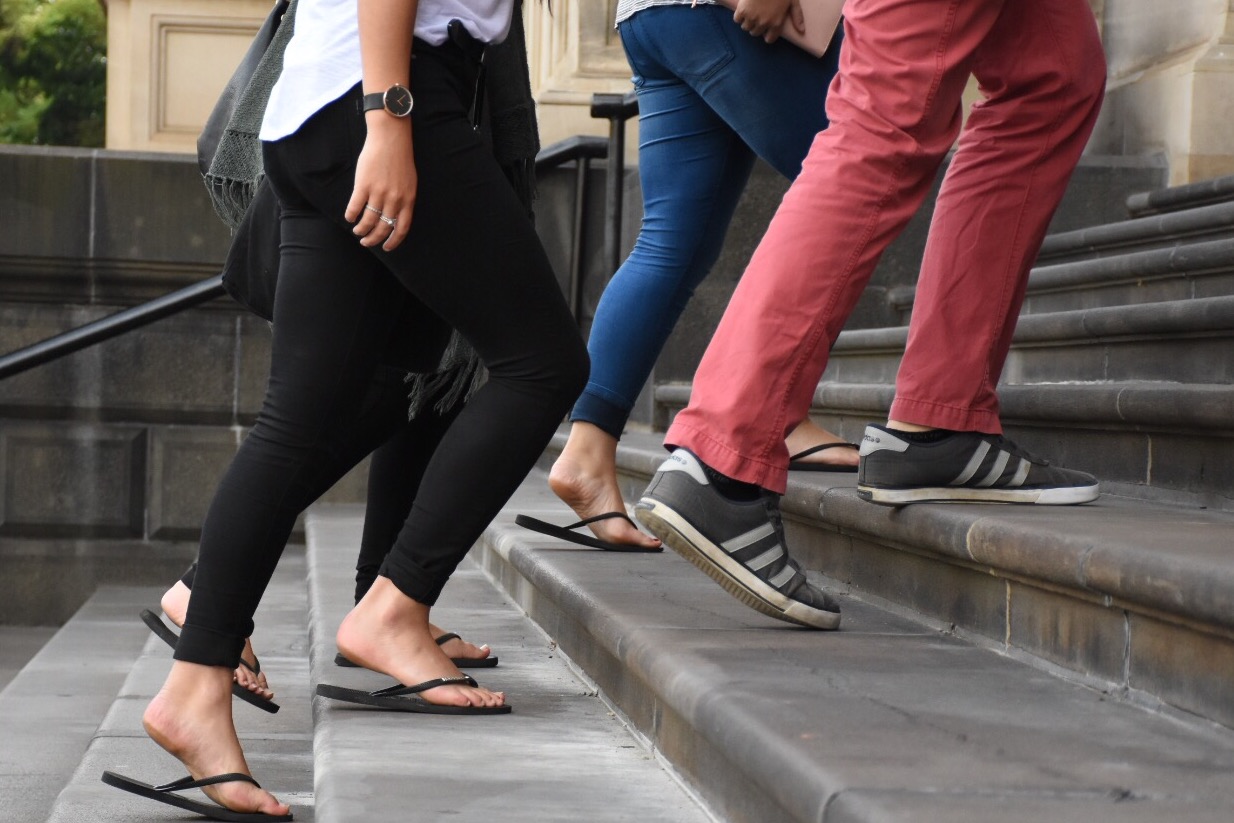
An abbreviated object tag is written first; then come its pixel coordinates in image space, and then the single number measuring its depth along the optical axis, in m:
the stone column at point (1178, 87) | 11.58
